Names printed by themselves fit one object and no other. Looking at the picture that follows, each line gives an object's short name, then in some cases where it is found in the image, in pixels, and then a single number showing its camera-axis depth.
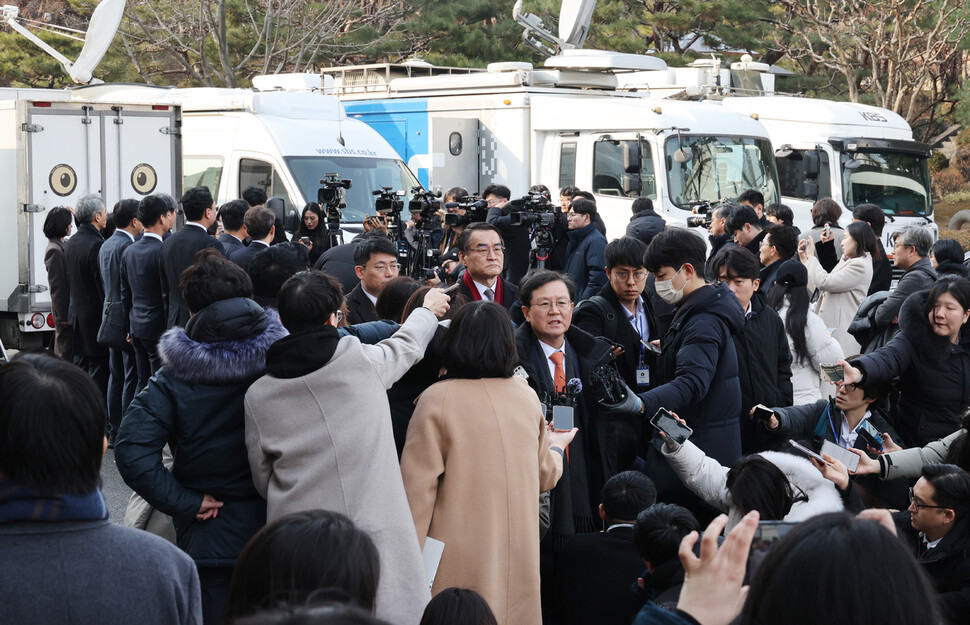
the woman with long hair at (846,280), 7.94
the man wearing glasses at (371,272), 5.80
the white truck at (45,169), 9.23
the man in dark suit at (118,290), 7.66
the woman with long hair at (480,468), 3.58
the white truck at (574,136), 13.16
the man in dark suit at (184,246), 7.08
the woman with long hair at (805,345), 5.95
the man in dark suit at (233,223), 7.67
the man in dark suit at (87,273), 8.00
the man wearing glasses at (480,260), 5.84
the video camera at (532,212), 7.52
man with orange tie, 4.41
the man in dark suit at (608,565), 3.72
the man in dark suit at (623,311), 5.20
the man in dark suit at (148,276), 7.34
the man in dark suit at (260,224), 7.71
